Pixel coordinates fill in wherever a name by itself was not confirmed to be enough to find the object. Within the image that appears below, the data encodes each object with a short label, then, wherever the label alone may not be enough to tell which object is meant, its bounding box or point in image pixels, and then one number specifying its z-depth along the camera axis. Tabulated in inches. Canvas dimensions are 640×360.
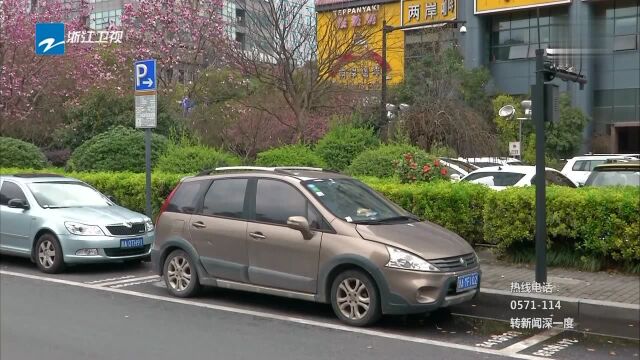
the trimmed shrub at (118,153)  607.5
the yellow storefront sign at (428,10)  1854.1
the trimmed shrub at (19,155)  700.0
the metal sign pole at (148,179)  458.0
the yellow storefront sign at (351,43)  673.6
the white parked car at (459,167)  643.5
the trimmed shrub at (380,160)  468.4
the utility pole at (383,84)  744.3
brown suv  264.7
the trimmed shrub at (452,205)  392.5
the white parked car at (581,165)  818.5
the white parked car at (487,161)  818.1
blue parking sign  450.6
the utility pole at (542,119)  307.7
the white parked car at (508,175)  542.9
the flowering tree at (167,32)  1047.0
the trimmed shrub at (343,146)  542.6
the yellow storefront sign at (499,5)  1638.8
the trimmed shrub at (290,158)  518.6
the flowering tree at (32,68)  925.2
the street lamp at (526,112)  961.6
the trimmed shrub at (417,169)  434.6
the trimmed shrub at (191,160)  548.4
